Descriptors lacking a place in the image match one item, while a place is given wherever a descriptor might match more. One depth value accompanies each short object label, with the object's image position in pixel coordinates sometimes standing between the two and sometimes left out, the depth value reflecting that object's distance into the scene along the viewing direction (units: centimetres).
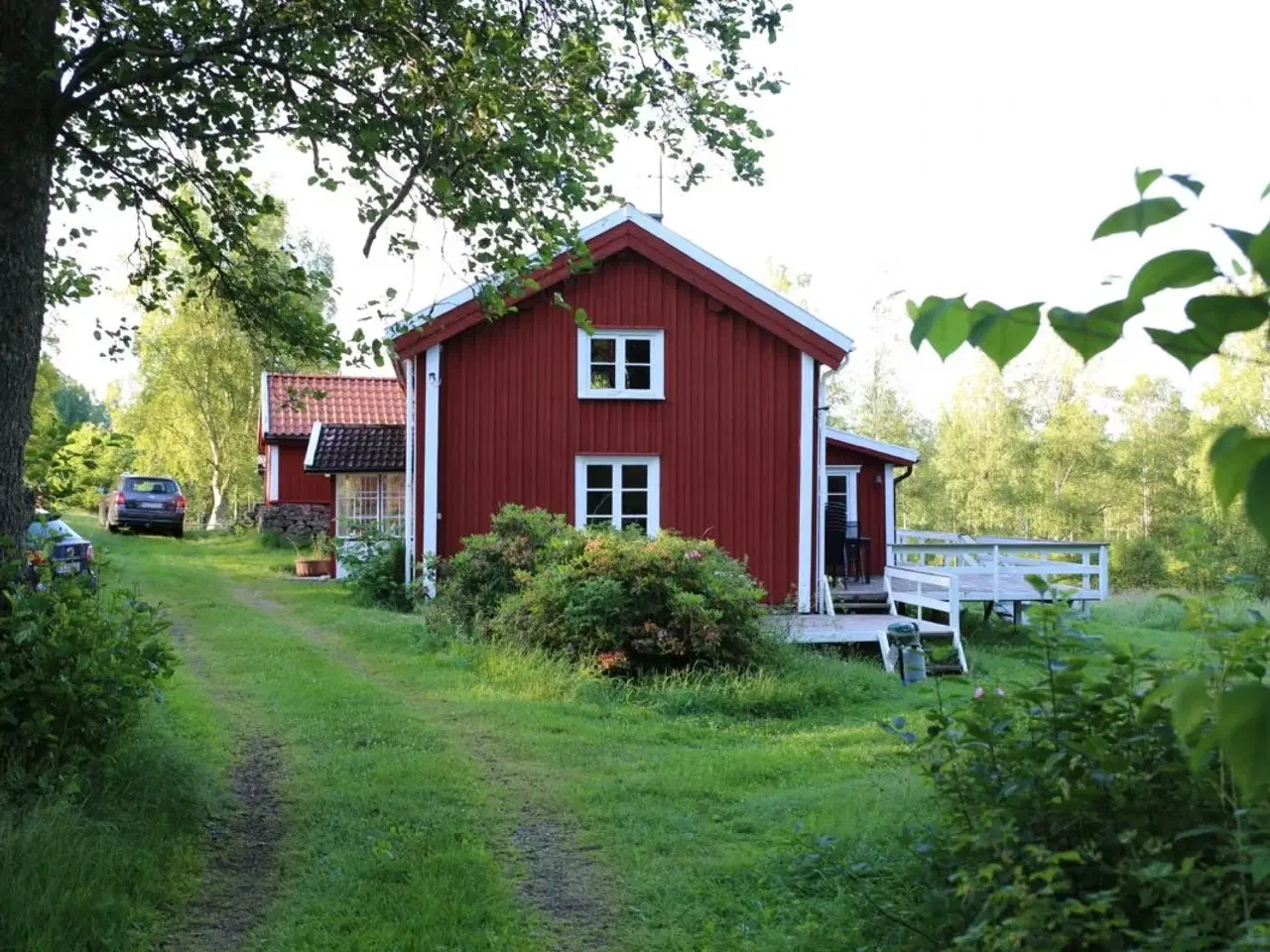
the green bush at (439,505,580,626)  1226
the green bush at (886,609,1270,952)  273
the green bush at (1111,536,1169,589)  4100
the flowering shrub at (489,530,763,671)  1013
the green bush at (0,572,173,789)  471
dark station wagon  2716
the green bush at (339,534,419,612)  1556
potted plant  2014
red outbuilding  2802
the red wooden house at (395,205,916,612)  1548
